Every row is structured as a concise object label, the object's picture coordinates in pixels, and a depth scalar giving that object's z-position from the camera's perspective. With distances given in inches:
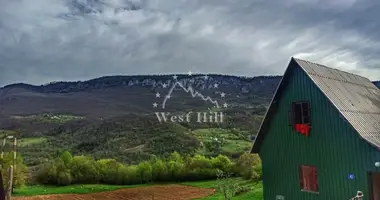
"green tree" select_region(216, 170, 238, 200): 879.9
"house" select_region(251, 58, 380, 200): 445.4
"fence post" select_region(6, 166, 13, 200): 529.5
